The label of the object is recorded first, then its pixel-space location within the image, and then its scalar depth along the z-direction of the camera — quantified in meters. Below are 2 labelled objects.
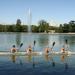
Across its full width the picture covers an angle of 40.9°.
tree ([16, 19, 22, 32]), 67.83
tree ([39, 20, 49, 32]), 68.63
